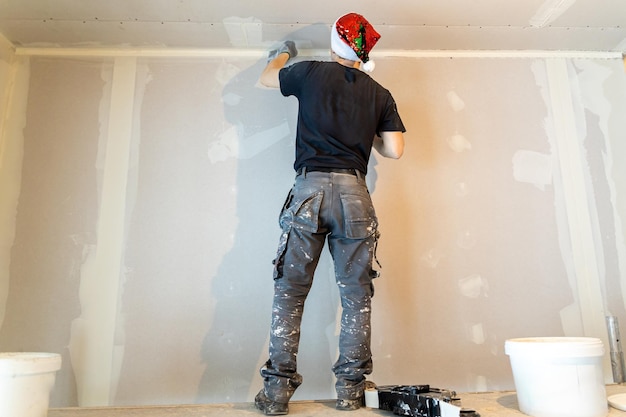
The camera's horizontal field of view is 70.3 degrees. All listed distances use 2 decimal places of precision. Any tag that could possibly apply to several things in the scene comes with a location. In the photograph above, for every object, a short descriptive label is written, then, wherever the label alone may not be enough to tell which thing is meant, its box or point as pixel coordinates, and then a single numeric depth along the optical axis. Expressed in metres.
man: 1.65
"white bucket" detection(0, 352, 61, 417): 1.37
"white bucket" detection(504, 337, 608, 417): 1.51
